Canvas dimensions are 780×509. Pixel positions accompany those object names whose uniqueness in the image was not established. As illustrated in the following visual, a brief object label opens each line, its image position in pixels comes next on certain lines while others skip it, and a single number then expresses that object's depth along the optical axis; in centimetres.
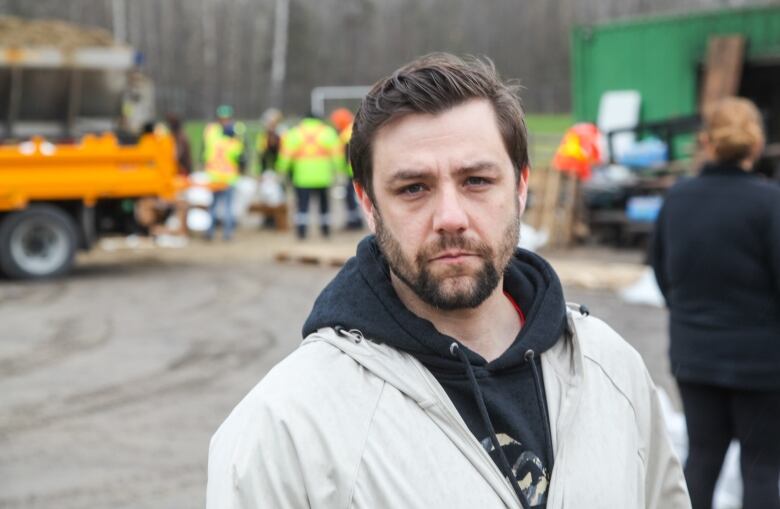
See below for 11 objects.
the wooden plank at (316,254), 1480
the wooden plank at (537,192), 1666
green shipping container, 1869
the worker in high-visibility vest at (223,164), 1888
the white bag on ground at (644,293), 1168
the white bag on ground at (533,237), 1571
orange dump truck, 1404
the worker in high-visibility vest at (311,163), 1848
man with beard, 204
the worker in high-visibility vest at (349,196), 2022
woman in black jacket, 439
